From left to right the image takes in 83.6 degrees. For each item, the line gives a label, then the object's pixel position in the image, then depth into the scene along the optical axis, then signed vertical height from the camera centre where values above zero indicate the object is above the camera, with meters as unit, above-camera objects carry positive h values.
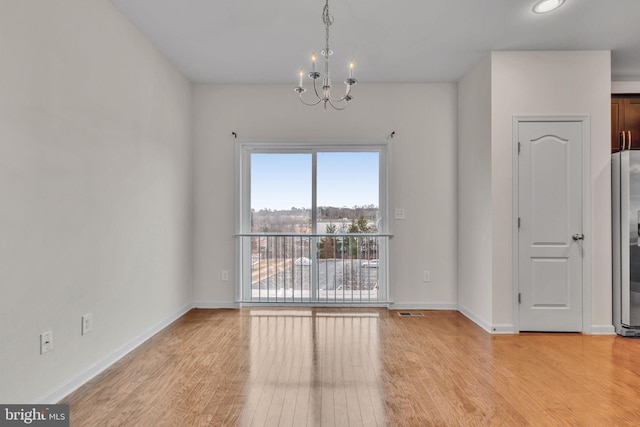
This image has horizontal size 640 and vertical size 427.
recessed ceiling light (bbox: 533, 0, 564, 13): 2.65 +1.56
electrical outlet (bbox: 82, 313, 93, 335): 2.35 -0.72
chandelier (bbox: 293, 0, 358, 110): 2.21 +0.91
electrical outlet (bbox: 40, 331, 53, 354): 2.00 -0.72
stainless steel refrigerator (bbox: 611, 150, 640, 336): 3.29 -0.26
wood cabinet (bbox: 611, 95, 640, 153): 3.80 +1.00
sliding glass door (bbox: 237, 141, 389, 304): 4.40 -0.08
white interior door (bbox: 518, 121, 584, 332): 3.40 -0.13
